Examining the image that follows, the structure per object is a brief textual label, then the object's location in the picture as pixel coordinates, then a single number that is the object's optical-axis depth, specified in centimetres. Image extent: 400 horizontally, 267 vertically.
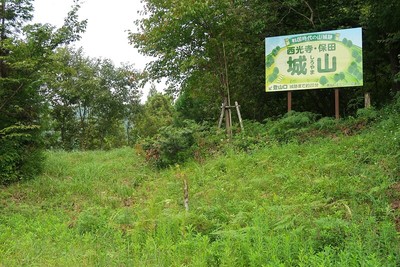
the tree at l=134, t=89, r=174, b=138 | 2734
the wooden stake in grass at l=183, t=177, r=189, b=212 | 579
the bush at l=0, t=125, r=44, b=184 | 950
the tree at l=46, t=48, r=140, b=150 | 2347
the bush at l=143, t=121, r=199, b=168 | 1051
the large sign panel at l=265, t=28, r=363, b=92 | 1065
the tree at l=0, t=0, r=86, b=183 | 874
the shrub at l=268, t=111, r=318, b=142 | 1038
